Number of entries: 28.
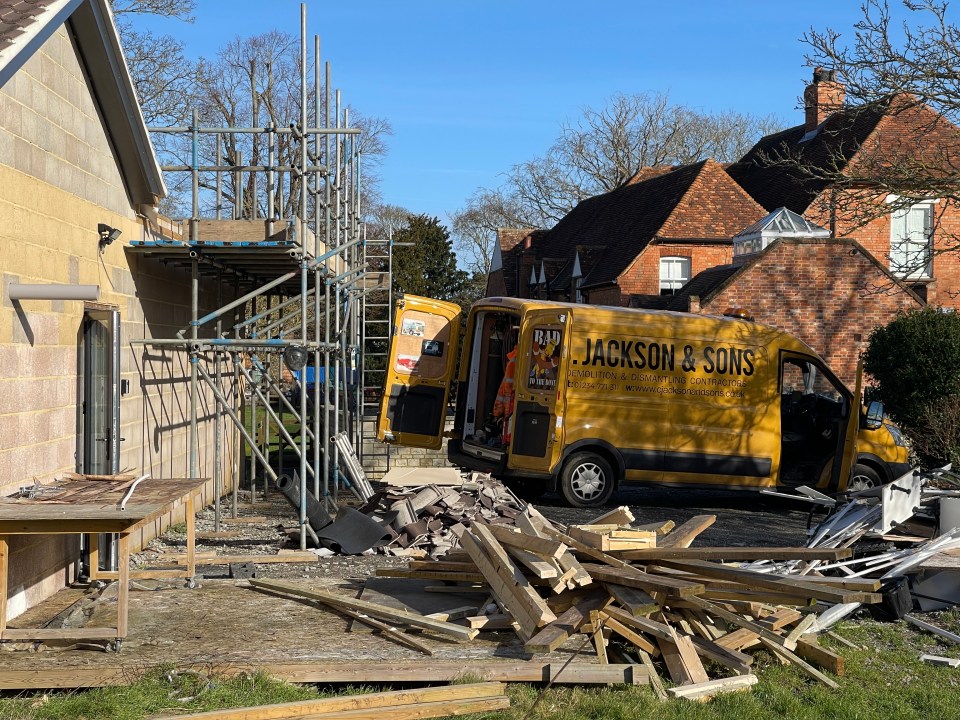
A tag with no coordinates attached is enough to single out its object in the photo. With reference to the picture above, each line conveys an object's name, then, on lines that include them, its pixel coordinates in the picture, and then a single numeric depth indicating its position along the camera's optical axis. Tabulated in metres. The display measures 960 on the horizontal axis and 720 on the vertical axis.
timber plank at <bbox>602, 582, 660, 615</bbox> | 7.07
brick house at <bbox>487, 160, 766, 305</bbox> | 30.78
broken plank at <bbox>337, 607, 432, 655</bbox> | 7.00
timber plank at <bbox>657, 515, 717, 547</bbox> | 8.73
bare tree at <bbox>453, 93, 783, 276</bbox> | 51.28
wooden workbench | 6.52
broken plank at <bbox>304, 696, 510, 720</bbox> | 5.77
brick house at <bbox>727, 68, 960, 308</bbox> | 28.77
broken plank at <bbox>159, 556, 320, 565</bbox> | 9.88
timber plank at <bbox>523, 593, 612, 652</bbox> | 6.72
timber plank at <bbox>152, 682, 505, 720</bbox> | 5.64
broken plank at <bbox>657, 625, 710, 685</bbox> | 6.56
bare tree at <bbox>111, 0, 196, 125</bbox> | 29.06
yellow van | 13.91
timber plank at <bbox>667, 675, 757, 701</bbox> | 6.35
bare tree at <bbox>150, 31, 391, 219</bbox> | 32.12
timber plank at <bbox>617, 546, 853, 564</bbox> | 7.81
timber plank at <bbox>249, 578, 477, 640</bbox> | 7.26
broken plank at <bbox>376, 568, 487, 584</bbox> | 8.50
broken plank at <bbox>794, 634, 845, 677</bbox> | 6.87
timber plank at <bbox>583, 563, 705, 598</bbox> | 6.99
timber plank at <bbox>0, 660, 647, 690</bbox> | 6.23
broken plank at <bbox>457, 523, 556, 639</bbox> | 7.09
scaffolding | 10.96
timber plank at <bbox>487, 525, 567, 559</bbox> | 7.37
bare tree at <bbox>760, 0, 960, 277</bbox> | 14.67
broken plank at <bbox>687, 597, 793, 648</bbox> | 7.06
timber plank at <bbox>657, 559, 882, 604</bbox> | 6.97
